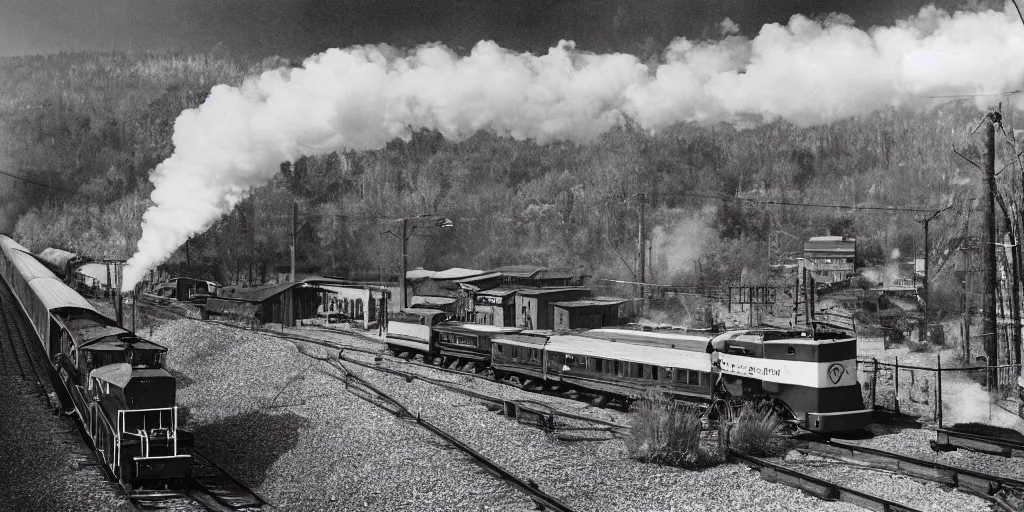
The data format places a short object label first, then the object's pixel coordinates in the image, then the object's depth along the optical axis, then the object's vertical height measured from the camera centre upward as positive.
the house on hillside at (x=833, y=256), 60.91 +0.90
